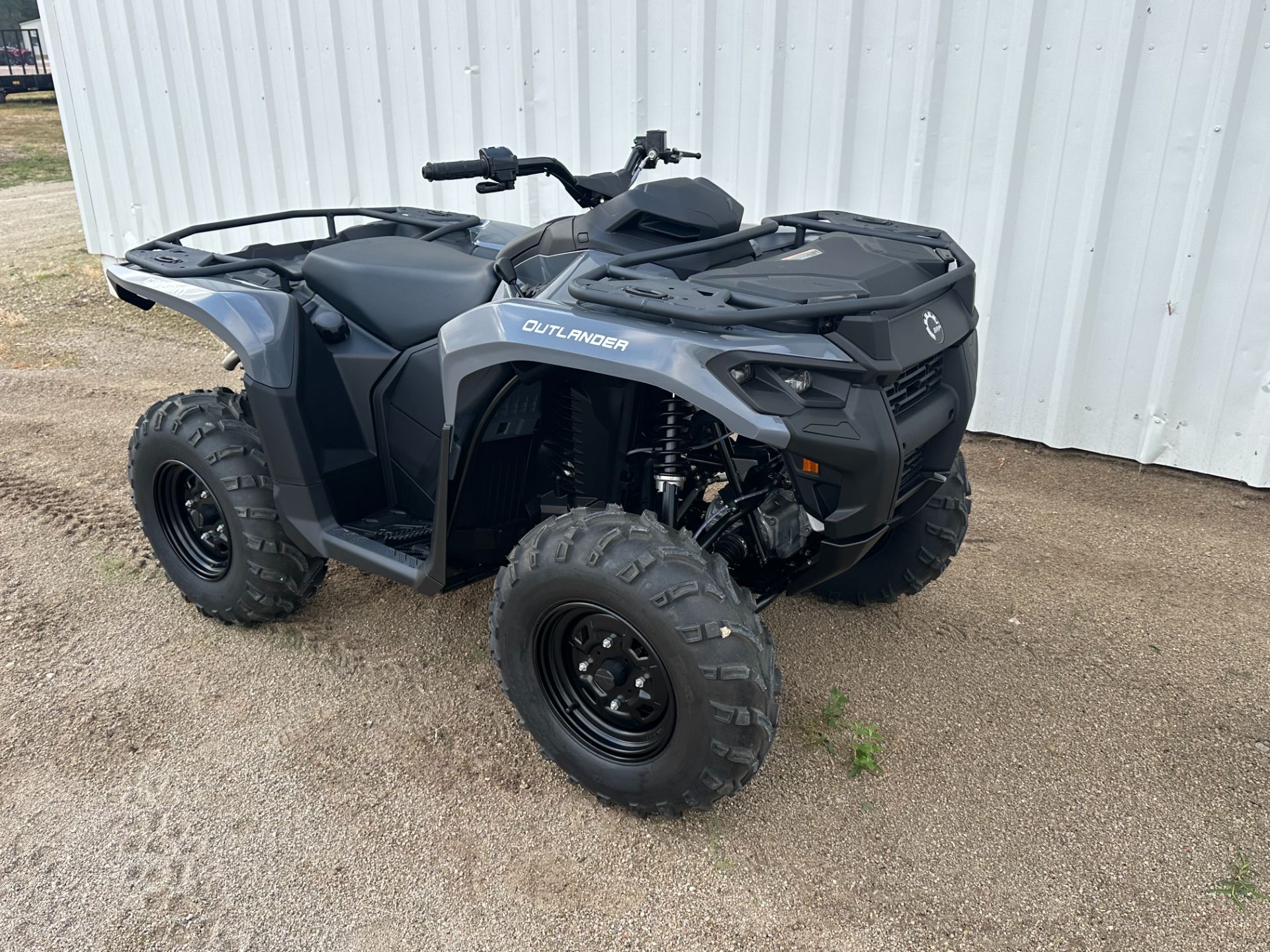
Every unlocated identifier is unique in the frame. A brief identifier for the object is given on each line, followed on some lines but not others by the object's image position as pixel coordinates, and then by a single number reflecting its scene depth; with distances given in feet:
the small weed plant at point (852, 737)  8.87
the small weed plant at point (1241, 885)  7.49
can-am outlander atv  6.97
